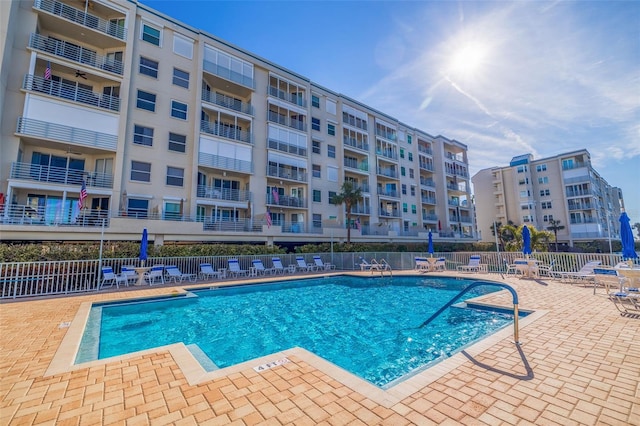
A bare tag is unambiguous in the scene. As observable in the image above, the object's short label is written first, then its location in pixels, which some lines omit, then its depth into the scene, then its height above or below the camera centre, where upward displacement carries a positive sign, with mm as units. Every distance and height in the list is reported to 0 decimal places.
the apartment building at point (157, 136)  15594 +8031
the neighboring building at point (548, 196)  42094 +7705
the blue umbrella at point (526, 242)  13603 -49
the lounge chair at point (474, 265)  15089 -1323
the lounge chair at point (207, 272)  14469 -1506
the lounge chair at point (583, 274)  10414 -1294
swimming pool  5309 -2190
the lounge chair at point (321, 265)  19078 -1571
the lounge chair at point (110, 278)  11641 -1454
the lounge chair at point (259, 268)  16362 -1482
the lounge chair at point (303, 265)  18406 -1547
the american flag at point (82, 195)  13789 +2531
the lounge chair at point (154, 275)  12828 -1447
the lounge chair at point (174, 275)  13542 -1547
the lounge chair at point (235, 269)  15391 -1463
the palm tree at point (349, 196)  26484 +4585
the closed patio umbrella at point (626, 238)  8523 +69
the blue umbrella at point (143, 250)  12609 -270
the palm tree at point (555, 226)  43219 +2353
